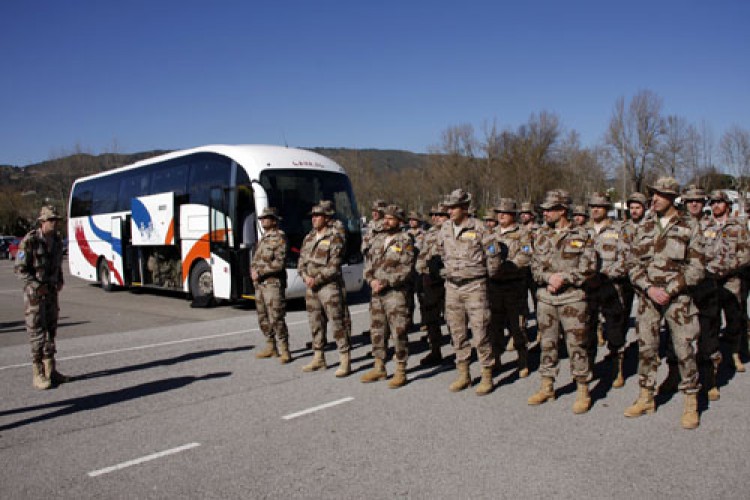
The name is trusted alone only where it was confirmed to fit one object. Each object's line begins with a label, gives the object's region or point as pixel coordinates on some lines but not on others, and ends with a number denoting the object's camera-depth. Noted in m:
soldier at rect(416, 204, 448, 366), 7.31
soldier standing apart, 6.58
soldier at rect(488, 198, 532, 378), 6.56
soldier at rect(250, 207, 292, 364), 7.48
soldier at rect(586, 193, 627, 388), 5.57
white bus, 11.69
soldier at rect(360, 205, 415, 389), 6.38
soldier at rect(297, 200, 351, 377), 6.83
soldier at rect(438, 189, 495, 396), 5.81
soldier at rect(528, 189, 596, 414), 5.28
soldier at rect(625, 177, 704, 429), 4.79
